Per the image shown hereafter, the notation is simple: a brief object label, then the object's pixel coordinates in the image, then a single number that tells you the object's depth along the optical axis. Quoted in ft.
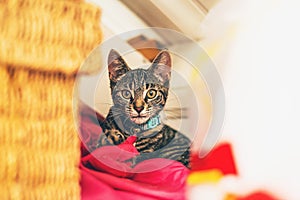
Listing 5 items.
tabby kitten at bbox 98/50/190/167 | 2.56
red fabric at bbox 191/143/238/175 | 2.49
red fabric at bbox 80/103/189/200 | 2.33
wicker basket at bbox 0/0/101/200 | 1.93
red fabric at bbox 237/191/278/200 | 2.28
